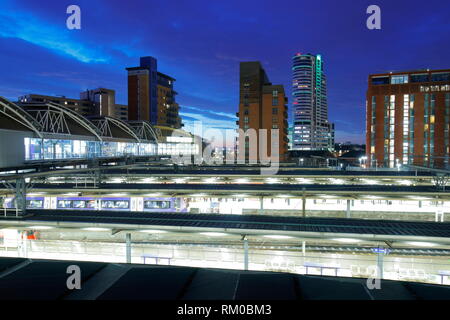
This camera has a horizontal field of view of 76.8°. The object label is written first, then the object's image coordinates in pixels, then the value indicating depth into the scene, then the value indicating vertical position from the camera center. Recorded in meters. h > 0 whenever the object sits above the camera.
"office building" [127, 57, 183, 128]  99.25 +22.39
